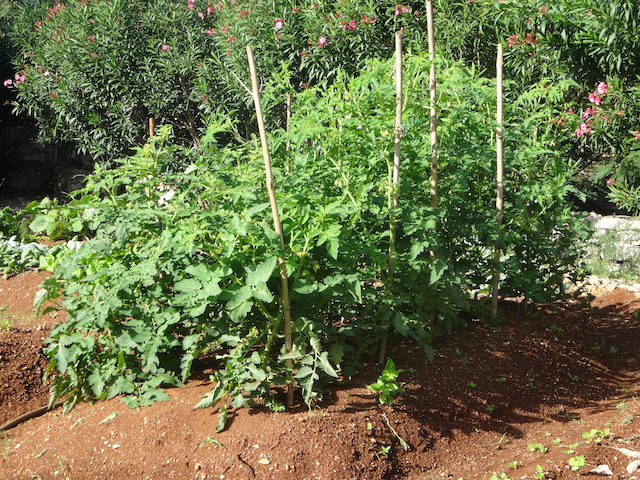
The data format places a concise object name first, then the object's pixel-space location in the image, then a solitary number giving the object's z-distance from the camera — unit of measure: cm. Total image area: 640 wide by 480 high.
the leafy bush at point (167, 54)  777
